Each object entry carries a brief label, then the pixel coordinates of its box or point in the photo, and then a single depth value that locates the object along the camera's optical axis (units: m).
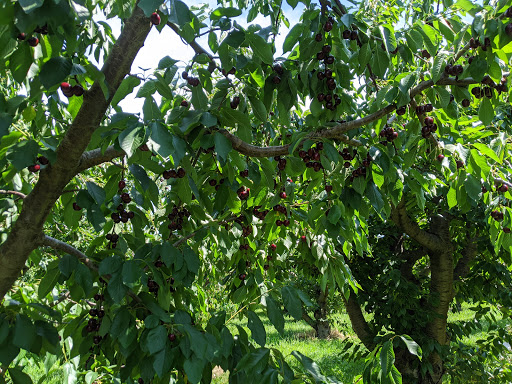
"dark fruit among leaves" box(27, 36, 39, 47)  1.19
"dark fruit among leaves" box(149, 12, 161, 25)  1.38
